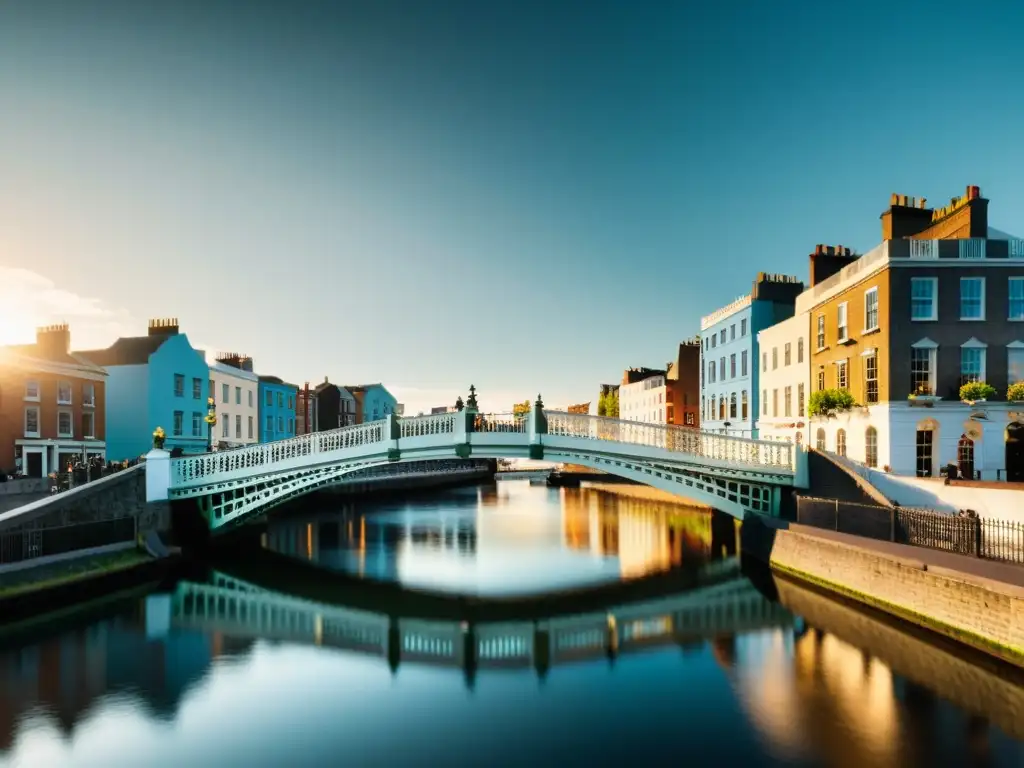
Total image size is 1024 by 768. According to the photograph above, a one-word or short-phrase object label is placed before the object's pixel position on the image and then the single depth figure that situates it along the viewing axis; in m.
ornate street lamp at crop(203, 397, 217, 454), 27.04
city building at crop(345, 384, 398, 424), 81.19
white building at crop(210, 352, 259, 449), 48.50
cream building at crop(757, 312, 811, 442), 33.81
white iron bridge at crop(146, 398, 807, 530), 25.00
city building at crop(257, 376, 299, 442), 55.78
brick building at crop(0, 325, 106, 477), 32.81
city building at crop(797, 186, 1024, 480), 24.23
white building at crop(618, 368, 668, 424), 67.44
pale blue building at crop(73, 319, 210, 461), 41.69
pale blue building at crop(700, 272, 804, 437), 41.31
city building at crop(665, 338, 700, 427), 64.44
